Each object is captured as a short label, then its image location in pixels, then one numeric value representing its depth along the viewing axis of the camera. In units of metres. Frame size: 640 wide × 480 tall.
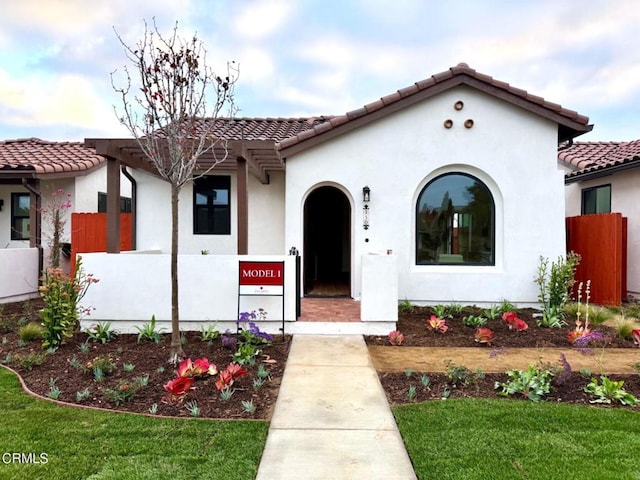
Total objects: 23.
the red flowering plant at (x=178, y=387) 4.52
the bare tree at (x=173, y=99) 5.55
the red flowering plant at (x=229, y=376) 4.82
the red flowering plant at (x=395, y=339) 7.00
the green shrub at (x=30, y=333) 6.98
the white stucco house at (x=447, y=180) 9.44
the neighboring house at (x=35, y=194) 10.71
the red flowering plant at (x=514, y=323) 7.65
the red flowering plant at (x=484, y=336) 6.92
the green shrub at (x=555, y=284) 8.66
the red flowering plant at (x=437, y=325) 7.56
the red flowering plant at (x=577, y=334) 6.91
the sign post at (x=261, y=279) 7.30
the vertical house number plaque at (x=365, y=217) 9.63
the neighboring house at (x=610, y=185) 10.89
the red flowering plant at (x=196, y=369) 5.07
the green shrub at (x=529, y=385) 4.67
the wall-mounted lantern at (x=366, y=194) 9.54
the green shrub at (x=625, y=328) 7.23
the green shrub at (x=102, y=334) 7.10
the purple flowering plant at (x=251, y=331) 6.80
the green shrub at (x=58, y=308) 6.53
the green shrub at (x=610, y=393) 4.55
